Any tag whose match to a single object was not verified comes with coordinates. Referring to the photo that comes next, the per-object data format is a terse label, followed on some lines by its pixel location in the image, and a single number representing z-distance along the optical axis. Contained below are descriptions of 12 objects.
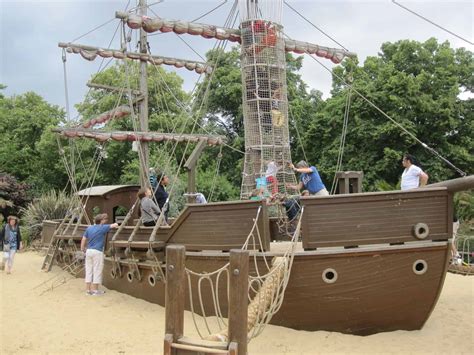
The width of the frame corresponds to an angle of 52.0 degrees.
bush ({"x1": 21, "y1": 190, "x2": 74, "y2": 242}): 18.55
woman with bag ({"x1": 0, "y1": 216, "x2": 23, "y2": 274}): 11.12
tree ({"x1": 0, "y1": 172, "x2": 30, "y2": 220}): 21.59
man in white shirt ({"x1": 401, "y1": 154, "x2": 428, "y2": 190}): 6.58
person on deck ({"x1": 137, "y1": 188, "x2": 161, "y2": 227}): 8.18
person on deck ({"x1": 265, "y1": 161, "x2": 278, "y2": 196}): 8.43
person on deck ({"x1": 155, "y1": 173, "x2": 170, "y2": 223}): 9.14
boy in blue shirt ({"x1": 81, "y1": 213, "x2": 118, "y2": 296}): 8.70
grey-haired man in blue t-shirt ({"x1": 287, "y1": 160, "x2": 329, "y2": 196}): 7.39
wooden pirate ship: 5.67
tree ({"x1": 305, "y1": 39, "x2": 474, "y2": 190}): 17.73
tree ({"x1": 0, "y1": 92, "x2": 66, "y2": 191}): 27.72
